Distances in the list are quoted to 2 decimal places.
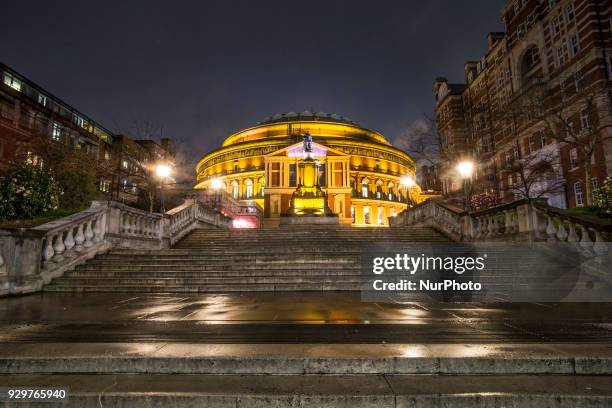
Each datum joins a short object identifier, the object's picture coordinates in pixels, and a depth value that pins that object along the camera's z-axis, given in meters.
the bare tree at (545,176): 37.08
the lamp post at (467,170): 16.78
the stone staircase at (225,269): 10.45
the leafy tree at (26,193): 14.56
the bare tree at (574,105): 30.89
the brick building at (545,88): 35.84
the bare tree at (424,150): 34.59
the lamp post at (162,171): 16.98
